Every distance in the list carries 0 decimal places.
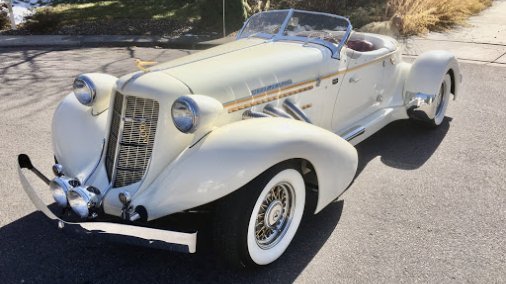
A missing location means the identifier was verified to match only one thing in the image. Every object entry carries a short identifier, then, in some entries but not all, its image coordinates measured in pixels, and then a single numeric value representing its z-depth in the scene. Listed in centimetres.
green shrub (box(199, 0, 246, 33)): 1098
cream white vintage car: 266
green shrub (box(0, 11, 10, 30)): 1242
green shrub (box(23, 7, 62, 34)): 1184
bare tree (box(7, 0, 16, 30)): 1132
